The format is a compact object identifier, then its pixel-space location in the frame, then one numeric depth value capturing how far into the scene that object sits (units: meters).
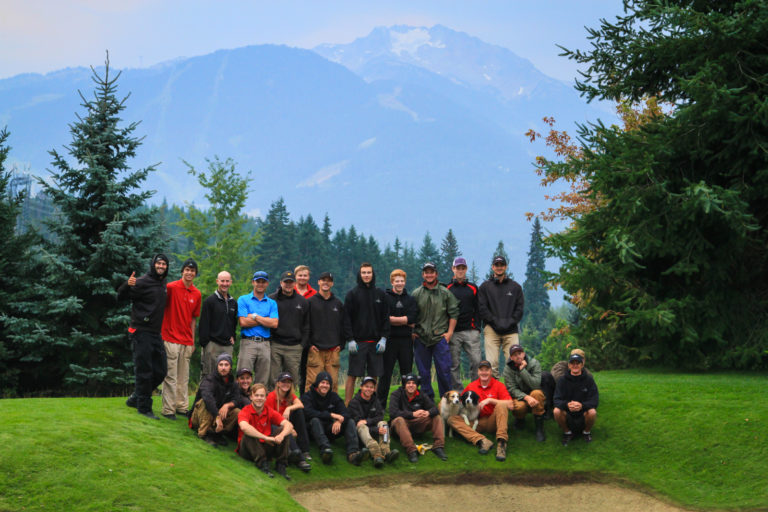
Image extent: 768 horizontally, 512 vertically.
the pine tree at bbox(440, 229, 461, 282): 92.25
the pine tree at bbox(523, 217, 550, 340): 90.70
